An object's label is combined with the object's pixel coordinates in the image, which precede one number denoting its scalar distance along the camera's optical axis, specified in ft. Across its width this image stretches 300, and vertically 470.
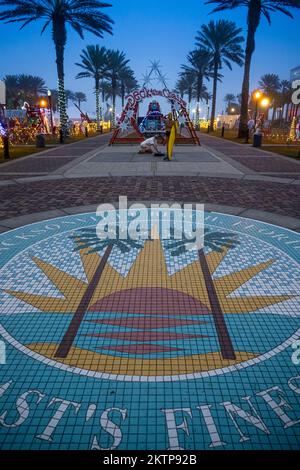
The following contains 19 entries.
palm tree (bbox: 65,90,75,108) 468.67
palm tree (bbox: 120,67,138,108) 199.23
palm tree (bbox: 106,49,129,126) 164.19
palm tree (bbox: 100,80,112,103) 250.78
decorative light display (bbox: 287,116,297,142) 90.63
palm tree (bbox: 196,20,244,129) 131.23
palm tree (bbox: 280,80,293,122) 188.36
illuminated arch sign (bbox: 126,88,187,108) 78.18
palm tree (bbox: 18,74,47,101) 275.39
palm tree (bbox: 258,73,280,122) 283.28
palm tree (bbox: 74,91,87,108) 491.31
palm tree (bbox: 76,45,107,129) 149.79
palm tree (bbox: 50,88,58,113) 398.95
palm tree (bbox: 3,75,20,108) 275.55
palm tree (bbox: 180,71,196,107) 226.17
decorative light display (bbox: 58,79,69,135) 90.32
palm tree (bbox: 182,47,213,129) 142.04
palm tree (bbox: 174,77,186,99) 262.22
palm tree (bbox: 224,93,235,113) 537.65
